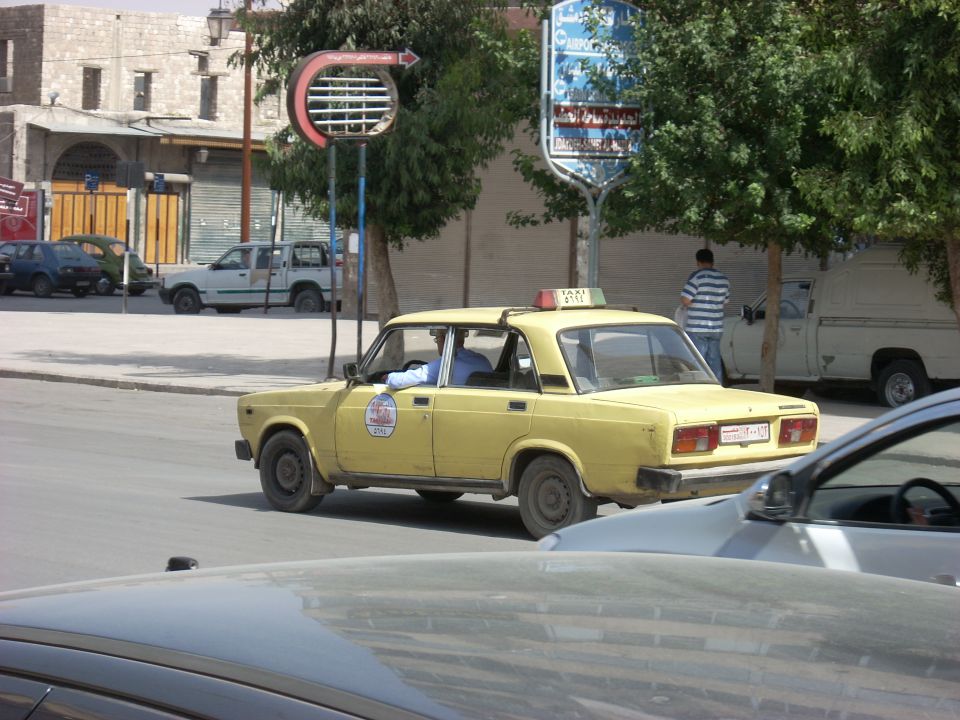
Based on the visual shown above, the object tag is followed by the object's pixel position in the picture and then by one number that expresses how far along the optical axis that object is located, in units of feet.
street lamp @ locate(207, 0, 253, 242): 128.98
